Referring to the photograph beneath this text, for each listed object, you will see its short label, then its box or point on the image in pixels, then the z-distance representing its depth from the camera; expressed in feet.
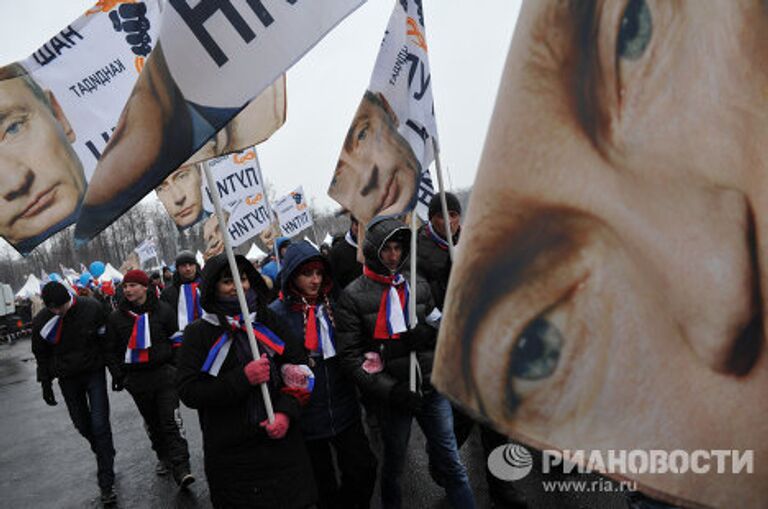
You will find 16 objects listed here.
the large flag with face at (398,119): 11.32
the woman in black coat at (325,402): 10.66
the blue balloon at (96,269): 66.90
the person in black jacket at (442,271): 12.32
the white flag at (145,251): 67.51
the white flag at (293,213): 39.42
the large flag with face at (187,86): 5.92
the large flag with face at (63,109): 11.39
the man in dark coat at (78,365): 16.72
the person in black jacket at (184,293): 17.78
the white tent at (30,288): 118.57
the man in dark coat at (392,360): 10.61
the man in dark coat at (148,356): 16.89
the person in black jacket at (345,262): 18.83
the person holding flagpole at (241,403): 9.08
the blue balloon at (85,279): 70.55
